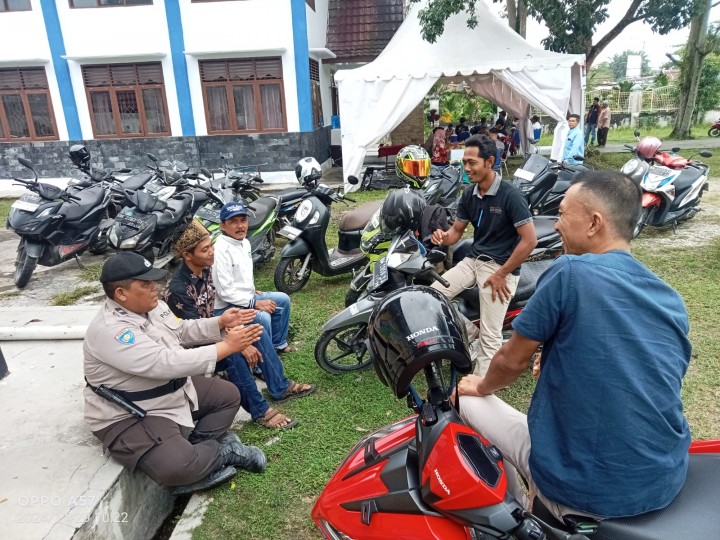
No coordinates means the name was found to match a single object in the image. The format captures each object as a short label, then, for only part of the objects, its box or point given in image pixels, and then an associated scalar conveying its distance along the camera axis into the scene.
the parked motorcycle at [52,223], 5.48
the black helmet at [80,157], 7.28
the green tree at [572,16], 9.53
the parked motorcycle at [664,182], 6.23
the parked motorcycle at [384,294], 3.13
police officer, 2.17
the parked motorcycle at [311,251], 4.96
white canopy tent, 9.54
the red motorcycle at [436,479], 1.25
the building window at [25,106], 11.68
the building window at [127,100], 11.52
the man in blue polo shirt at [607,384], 1.25
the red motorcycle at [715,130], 17.58
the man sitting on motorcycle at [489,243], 3.01
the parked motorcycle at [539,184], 6.24
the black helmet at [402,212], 3.24
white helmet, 6.11
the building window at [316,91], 12.75
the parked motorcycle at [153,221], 5.52
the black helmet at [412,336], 1.40
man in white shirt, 3.30
